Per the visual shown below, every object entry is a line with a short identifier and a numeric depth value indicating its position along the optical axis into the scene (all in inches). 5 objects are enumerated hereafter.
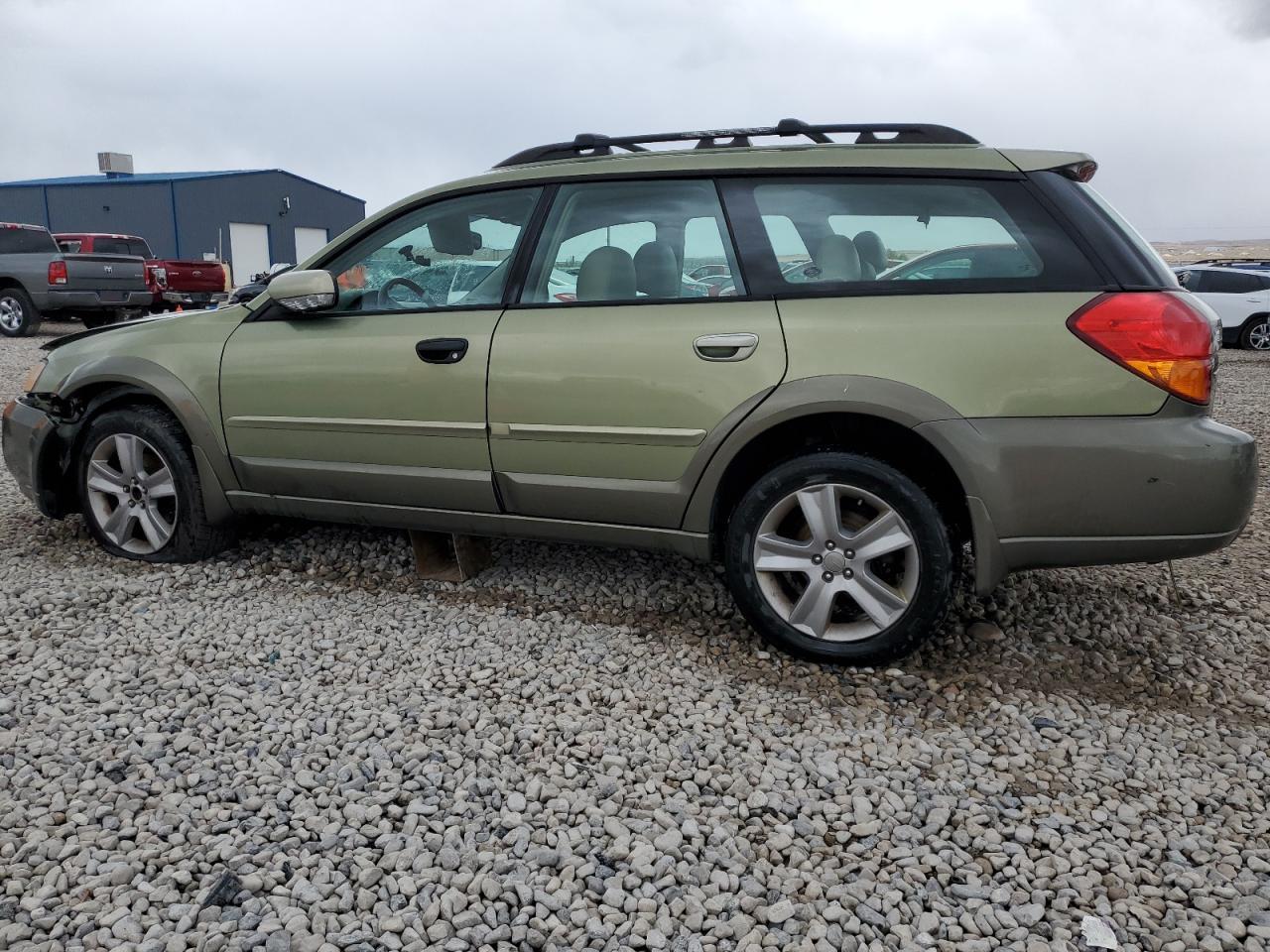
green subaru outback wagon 117.4
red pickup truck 648.4
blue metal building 1151.6
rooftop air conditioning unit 1263.5
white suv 674.2
